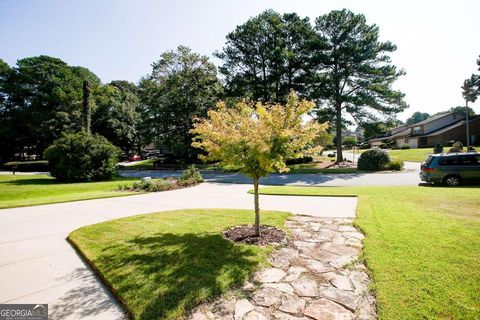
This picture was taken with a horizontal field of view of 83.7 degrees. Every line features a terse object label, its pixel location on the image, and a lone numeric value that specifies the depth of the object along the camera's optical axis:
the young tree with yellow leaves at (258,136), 5.25
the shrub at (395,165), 22.67
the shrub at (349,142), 70.07
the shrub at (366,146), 68.96
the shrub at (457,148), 30.12
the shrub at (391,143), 60.03
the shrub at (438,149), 33.72
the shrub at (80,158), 22.02
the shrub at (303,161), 33.76
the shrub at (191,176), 17.56
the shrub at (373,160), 23.30
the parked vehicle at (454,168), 13.84
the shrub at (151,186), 14.82
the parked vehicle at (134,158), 57.47
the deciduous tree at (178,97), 35.88
